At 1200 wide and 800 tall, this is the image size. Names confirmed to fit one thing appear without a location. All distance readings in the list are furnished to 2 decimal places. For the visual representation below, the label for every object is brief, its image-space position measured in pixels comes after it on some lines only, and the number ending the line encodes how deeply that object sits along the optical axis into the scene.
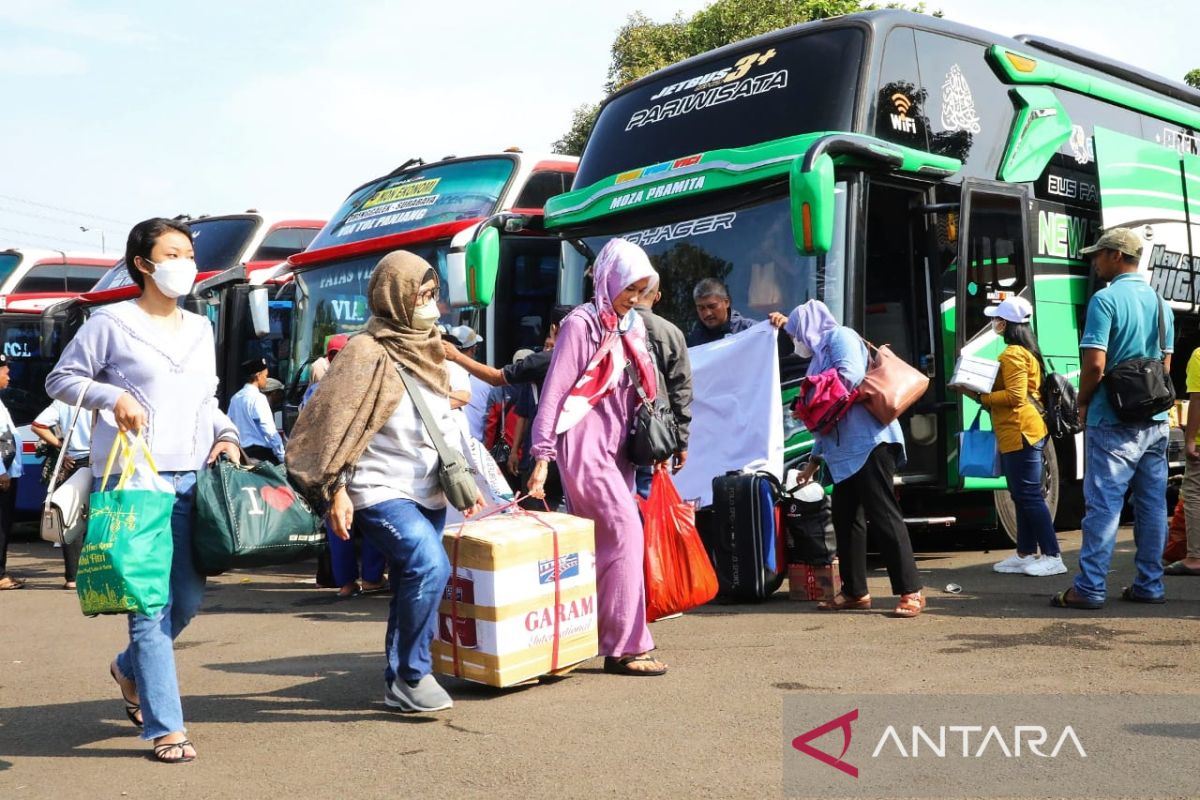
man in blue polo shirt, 6.79
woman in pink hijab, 5.48
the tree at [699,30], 29.33
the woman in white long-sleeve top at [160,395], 4.43
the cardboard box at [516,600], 5.10
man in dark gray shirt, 5.90
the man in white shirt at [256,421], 9.84
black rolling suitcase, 7.45
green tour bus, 8.20
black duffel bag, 7.42
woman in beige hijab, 4.71
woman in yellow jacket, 8.07
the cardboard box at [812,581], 7.41
